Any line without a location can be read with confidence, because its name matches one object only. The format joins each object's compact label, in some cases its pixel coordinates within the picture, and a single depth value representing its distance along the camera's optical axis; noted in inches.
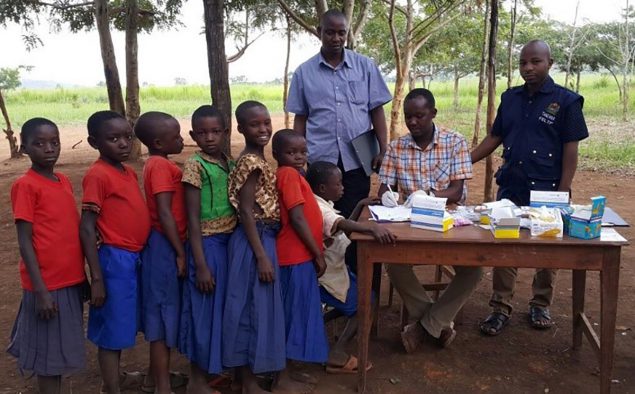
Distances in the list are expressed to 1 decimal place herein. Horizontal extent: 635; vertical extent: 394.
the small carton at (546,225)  98.8
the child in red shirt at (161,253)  102.1
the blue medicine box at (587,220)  96.1
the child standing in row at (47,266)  92.9
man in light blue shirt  134.7
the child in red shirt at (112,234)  96.6
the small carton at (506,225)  98.4
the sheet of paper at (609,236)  96.3
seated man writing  124.4
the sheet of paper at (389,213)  110.2
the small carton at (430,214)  102.6
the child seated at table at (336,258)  111.1
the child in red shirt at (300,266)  106.7
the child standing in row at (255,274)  102.3
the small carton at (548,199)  107.5
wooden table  98.0
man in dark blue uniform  124.5
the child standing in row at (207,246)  100.4
